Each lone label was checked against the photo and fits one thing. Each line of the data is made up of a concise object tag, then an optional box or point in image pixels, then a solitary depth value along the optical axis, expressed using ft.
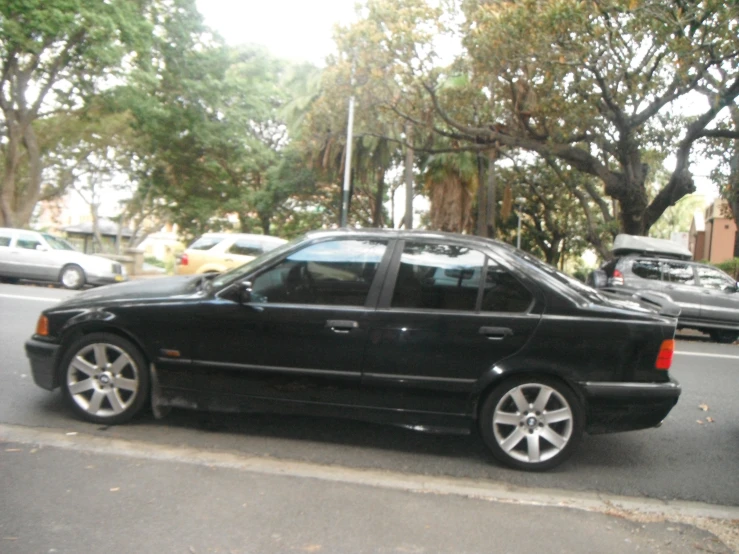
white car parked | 53.52
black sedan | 15.44
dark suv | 45.01
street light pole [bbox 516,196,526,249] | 96.74
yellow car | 48.06
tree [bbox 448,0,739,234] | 37.73
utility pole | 68.33
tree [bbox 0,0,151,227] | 59.41
